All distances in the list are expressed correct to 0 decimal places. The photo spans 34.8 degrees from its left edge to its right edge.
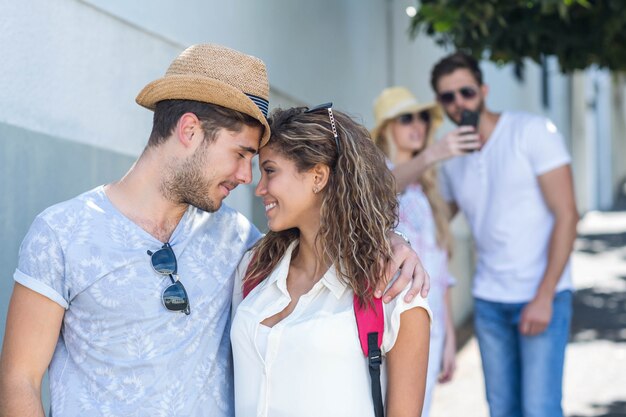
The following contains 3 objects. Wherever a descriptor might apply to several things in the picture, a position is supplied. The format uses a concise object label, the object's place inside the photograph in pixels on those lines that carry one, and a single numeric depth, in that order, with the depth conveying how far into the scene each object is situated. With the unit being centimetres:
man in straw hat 262
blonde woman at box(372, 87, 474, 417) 473
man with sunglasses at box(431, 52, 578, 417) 468
